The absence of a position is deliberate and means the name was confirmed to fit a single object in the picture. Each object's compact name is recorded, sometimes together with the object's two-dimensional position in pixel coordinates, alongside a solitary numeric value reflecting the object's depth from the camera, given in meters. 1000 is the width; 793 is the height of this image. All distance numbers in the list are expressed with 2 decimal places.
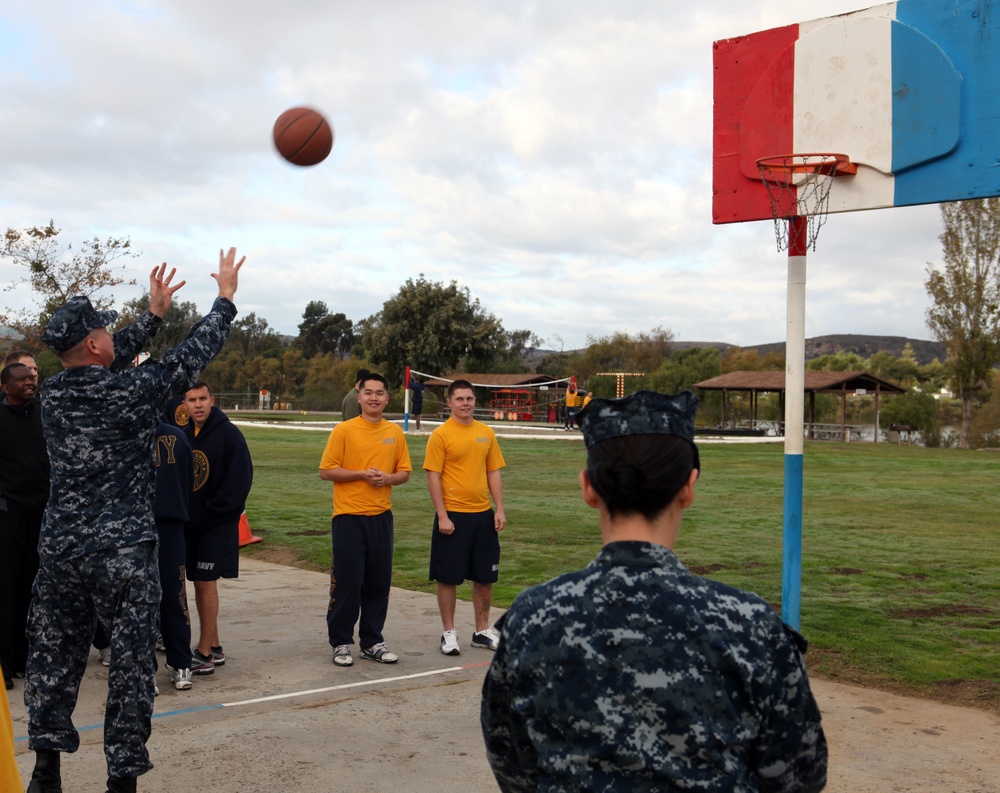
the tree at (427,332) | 75.25
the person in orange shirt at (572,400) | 47.18
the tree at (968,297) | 53.34
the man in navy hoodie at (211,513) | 6.94
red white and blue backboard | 6.52
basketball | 8.12
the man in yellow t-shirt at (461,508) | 7.52
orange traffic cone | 12.77
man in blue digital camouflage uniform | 4.43
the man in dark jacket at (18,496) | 6.57
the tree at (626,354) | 79.94
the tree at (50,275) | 30.94
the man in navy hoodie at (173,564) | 6.34
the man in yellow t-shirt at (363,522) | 7.16
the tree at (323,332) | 130.75
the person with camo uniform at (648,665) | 1.91
